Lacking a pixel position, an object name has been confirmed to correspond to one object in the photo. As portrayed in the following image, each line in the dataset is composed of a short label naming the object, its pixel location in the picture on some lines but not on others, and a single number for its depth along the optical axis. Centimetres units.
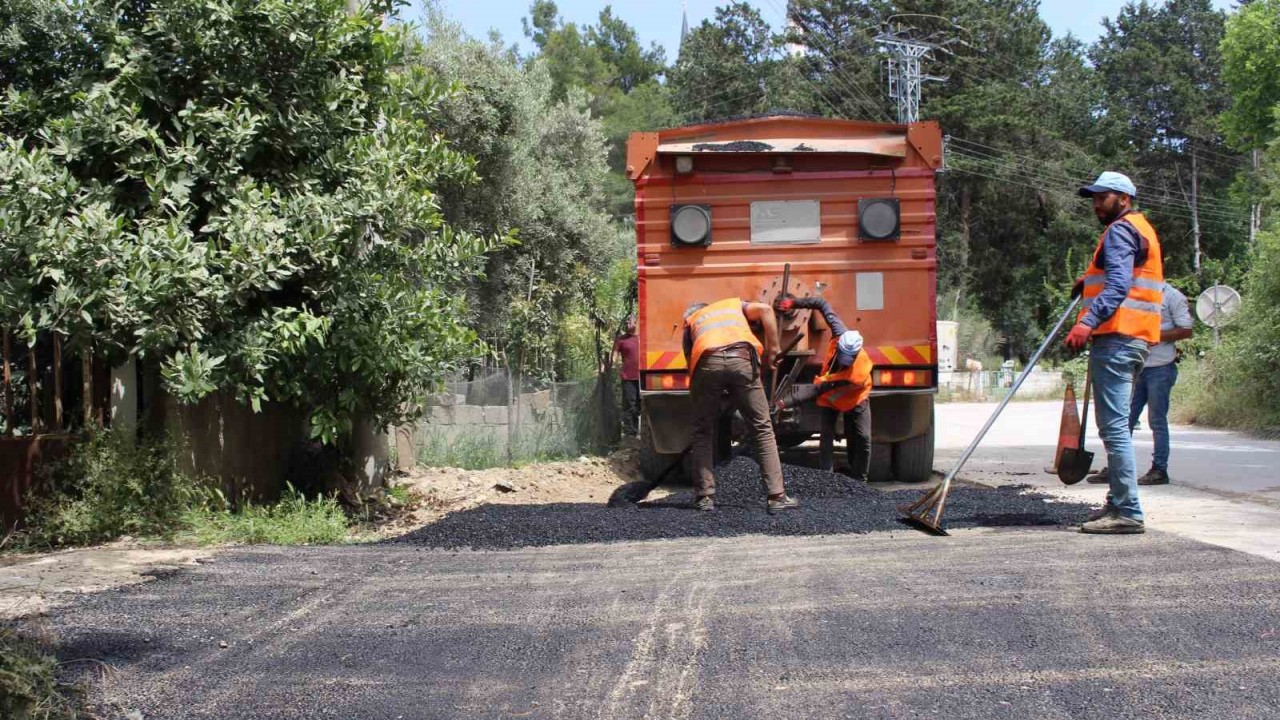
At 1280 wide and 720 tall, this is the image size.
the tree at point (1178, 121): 5072
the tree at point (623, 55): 6556
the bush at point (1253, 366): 1459
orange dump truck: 898
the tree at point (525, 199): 1496
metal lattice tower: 3091
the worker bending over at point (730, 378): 717
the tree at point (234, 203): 598
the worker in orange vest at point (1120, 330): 557
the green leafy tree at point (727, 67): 4678
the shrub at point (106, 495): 635
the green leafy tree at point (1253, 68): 3550
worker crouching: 865
